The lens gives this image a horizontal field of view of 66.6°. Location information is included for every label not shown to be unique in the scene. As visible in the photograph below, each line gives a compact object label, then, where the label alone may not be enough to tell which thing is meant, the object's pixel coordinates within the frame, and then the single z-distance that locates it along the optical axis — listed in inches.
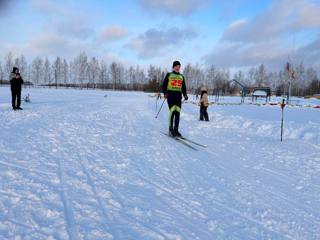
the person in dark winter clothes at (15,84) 433.8
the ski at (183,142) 232.5
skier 281.8
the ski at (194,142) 238.9
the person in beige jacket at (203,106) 442.5
